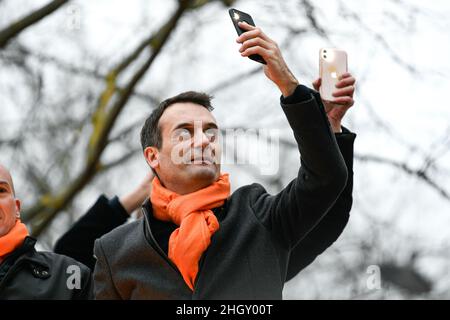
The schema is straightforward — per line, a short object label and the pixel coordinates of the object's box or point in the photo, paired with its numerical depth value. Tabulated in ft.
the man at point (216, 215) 18.08
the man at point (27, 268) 19.98
